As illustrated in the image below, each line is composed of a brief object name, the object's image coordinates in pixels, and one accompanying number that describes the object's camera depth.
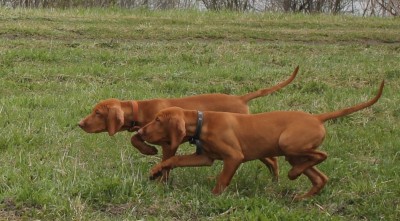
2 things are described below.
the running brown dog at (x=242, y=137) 9.33
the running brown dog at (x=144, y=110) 10.21
